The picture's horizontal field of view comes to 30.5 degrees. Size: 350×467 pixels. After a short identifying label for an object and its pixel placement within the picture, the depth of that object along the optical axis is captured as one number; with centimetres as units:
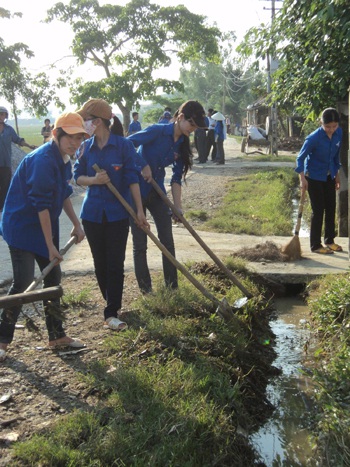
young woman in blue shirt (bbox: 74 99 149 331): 502
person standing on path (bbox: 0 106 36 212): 1028
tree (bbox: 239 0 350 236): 739
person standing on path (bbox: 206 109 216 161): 2111
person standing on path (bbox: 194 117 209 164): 2160
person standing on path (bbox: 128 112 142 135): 2284
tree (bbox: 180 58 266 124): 7994
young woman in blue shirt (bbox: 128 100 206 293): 554
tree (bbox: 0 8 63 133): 2686
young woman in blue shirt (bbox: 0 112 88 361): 437
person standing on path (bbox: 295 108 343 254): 795
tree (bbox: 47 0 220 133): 2834
